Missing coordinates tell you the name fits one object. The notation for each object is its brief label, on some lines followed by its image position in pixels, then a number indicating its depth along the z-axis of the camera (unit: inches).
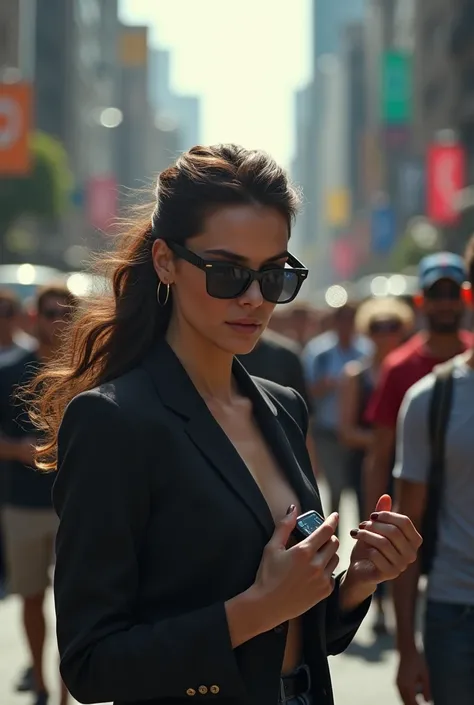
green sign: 3732.8
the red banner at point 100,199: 2967.5
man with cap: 248.1
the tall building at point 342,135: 7468.5
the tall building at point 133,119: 7180.1
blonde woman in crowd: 391.5
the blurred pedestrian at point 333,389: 450.0
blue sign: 3644.2
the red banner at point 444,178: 2000.5
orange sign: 1211.9
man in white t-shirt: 163.9
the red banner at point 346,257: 5787.4
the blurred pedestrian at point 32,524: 295.6
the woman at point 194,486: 103.9
